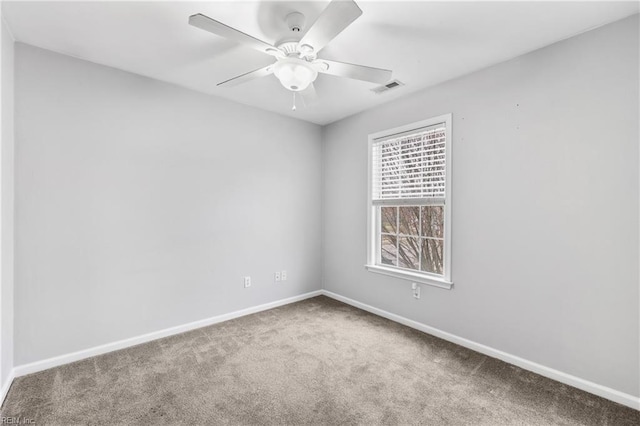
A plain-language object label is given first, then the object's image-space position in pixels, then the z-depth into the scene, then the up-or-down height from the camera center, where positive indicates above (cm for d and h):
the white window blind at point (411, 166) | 294 +49
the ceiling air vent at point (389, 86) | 282 +124
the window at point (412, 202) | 289 +9
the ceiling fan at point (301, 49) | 146 +95
